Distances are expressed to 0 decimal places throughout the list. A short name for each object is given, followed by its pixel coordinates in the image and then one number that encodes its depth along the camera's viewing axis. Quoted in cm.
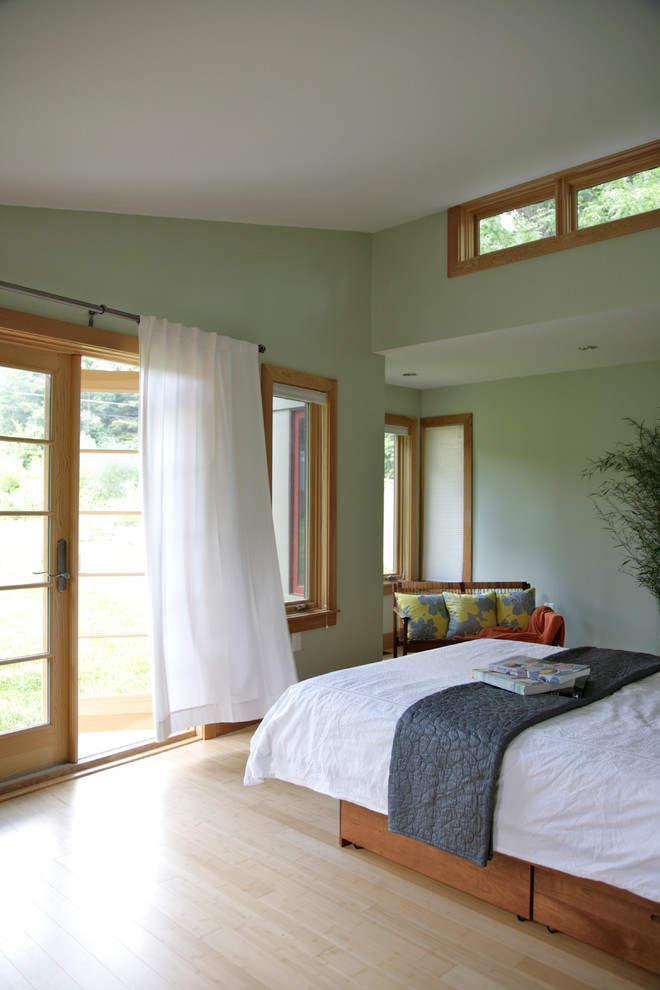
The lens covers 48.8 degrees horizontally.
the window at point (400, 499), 660
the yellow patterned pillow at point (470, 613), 523
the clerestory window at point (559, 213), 397
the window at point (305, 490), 455
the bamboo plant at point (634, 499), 503
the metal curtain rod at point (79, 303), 317
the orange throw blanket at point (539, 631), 464
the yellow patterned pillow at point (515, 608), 525
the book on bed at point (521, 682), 267
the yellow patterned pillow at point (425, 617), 522
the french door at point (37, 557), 342
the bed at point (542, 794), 200
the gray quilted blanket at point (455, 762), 223
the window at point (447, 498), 638
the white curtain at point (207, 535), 364
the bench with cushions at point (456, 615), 520
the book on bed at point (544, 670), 274
